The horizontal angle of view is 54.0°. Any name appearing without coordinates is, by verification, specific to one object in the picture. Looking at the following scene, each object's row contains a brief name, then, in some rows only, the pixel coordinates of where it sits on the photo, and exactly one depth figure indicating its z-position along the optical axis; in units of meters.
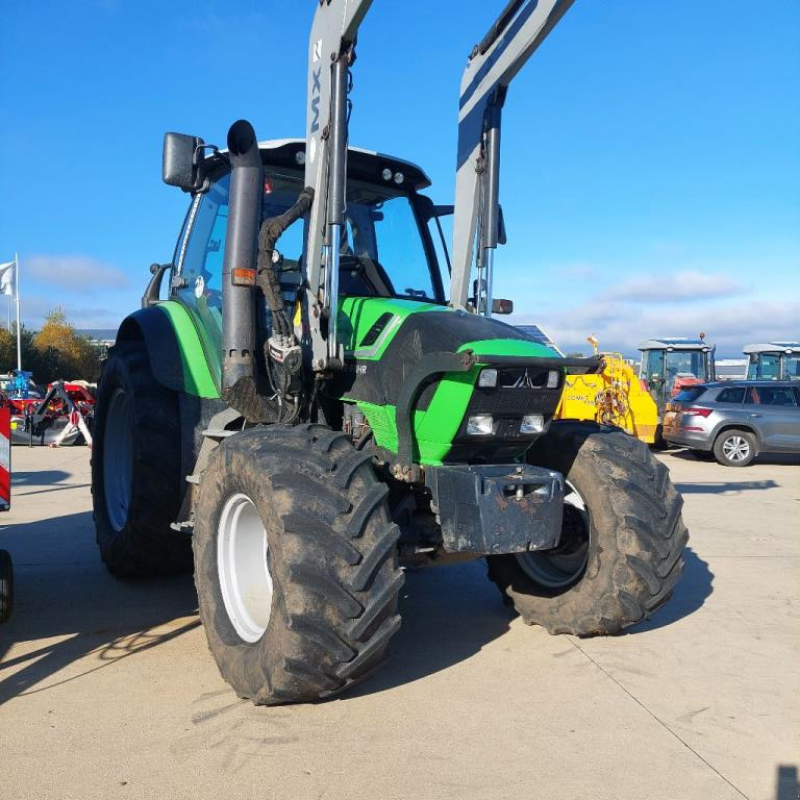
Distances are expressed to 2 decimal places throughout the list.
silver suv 14.23
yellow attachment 13.97
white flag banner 24.98
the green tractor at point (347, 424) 3.14
